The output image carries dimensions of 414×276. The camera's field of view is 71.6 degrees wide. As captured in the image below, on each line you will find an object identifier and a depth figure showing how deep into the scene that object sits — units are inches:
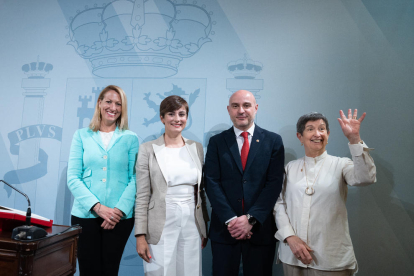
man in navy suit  81.4
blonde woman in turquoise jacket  86.5
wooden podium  49.5
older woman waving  77.3
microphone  50.9
